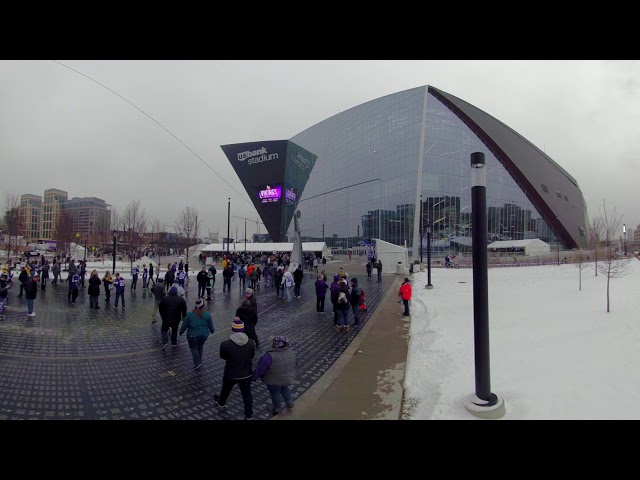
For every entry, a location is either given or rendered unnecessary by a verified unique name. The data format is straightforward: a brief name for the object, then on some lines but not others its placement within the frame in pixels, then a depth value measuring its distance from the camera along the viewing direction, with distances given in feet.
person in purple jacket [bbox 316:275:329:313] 38.22
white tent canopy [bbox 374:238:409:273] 95.25
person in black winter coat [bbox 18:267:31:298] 37.14
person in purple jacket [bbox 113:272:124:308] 40.28
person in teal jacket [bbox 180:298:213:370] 20.54
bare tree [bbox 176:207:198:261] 152.70
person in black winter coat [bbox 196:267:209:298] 45.91
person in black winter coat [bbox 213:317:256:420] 14.21
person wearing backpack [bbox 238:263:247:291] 54.24
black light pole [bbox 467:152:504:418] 14.21
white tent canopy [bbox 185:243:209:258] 179.85
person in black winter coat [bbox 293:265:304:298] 50.65
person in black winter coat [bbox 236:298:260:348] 22.86
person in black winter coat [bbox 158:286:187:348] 24.40
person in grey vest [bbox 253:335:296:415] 13.94
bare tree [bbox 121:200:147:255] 145.21
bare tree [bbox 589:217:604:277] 61.62
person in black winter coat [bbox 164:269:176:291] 47.70
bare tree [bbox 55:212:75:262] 142.95
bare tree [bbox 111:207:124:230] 156.26
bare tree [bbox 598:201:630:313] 40.85
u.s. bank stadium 173.47
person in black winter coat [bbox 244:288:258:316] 24.87
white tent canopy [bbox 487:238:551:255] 171.53
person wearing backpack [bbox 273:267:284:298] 52.62
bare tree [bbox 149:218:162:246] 209.01
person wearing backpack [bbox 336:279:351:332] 30.25
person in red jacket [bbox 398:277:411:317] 35.96
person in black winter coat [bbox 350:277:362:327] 32.65
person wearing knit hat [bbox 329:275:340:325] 30.74
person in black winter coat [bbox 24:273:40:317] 32.62
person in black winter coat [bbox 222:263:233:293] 54.49
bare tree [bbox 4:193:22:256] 122.11
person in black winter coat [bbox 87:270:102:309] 38.29
